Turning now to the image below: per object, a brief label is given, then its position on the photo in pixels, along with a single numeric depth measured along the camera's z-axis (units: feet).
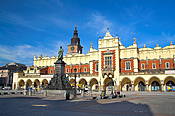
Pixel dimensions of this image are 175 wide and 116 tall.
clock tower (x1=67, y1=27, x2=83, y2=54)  318.77
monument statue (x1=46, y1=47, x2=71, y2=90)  94.58
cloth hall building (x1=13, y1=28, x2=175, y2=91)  155.94
